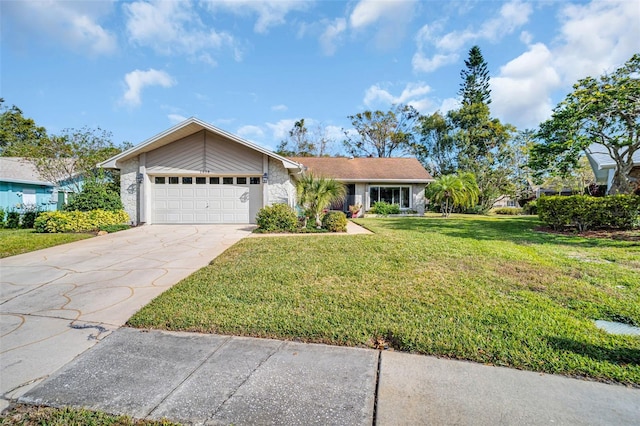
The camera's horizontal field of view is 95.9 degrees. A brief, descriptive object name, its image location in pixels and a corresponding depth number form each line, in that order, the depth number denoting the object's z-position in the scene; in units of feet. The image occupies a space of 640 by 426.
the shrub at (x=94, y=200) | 39.52
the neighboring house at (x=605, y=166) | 41.26
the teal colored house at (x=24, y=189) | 51.21
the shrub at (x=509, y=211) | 85.51
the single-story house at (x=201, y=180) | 43.60
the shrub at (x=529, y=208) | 79.45
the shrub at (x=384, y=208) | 65.51
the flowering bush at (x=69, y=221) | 35.55
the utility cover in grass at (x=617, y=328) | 10.32
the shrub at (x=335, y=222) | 36.29
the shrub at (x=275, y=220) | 36.11
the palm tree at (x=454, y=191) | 62.85
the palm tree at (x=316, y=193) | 37.88
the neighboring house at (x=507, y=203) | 109.79
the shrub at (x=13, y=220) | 43.12
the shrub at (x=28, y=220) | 44.29
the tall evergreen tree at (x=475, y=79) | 106.63
